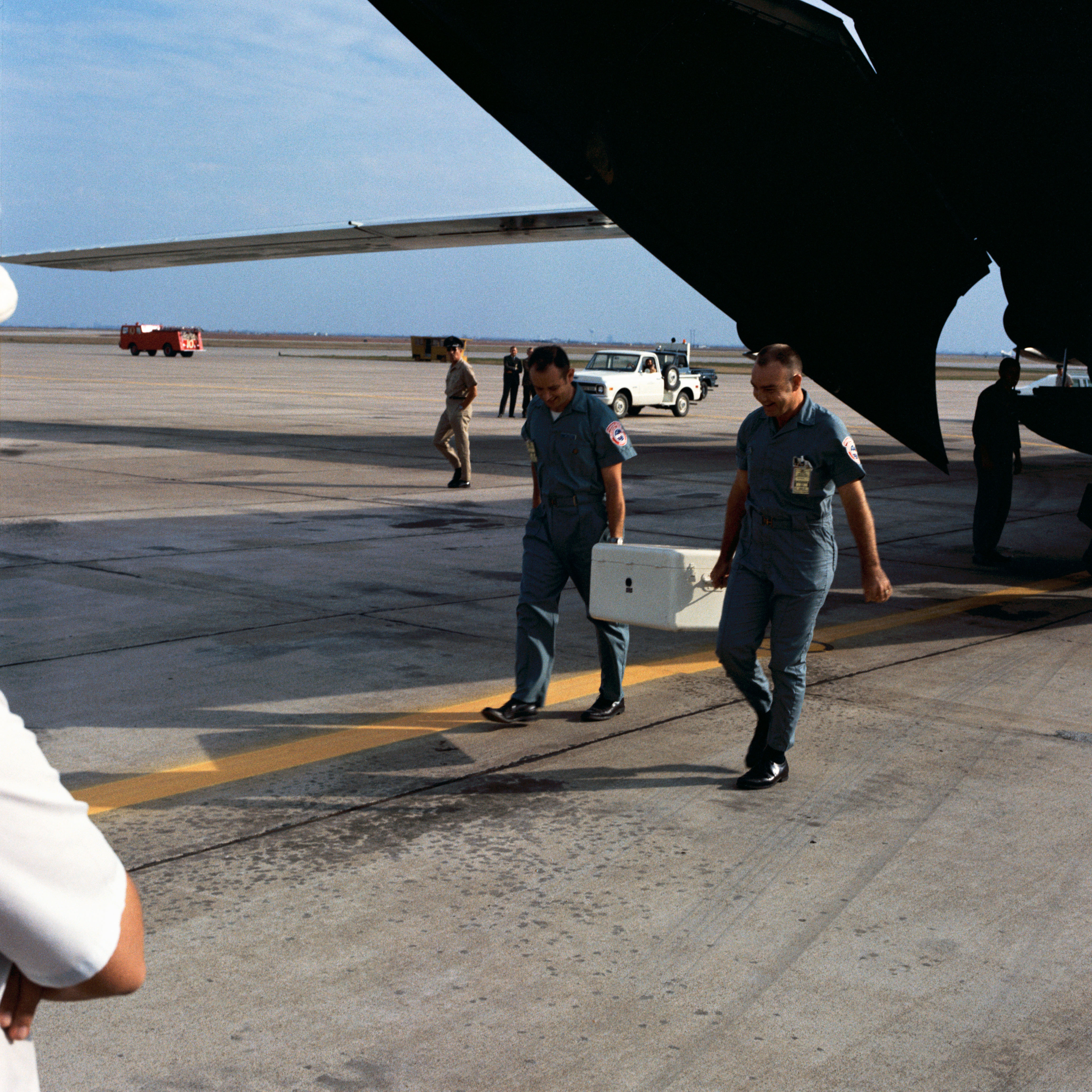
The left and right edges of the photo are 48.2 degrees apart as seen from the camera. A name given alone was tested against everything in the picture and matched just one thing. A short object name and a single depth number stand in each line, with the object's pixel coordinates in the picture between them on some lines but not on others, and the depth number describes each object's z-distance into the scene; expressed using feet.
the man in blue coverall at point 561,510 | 19.72
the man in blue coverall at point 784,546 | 17.03
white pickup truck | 108.68
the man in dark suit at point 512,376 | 103.30
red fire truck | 242.78
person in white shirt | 4.03
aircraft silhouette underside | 28.60
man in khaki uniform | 49.90
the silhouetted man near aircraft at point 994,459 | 36.60
